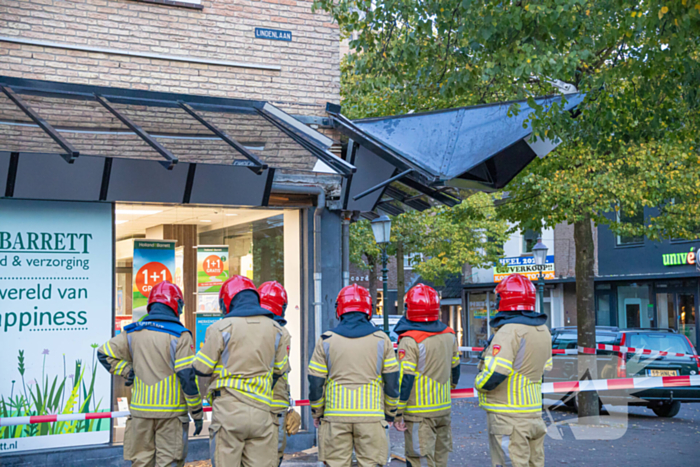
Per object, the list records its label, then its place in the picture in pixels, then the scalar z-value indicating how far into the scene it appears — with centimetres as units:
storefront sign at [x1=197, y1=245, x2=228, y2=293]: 929
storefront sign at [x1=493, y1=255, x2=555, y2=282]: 2992
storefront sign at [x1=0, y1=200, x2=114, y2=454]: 766
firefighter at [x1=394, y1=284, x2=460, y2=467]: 627
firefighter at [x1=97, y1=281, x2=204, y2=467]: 598
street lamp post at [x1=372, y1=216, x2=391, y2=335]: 1666
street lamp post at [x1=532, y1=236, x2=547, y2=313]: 2123
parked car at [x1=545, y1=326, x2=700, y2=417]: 1237
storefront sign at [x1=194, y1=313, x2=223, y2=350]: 912
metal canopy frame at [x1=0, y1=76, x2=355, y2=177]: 731
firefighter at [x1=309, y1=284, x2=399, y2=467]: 567
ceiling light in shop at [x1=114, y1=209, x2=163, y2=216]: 833
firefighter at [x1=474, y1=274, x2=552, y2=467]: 582
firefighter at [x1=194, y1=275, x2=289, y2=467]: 558
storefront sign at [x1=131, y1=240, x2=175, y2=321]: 876
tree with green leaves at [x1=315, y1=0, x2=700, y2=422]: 750
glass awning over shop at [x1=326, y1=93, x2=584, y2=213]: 880
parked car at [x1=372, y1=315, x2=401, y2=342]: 2437
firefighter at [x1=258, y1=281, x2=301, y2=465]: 602
